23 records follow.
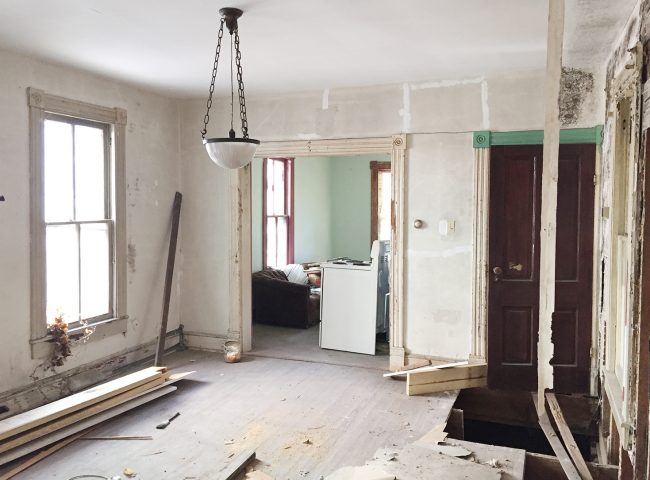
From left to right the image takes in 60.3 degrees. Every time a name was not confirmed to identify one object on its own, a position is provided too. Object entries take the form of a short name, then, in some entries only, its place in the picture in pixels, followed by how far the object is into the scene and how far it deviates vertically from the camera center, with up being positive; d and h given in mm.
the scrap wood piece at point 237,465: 3367 -1480
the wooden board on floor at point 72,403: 3705 -1292
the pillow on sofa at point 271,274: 7761 -652
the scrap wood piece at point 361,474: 3115 -1395
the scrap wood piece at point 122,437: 3938 -1483
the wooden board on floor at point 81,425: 3584 -1420
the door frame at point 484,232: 4852 -33
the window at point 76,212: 4566 +137
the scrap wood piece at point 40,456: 3420 -1492
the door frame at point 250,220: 5434 +50
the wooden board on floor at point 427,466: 3178 -1401
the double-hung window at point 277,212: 8500 +254
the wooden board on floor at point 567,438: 3513 -1513
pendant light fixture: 3330 +487
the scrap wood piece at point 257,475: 3402 -1520
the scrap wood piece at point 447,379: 4859 -1342
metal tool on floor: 4125 -1467
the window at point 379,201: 10031 +489
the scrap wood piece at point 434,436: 3773 -1446
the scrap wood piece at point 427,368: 4979 -1274
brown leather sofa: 7500 -1020
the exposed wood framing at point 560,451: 3434 -1501
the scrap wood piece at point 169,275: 5734 -511
